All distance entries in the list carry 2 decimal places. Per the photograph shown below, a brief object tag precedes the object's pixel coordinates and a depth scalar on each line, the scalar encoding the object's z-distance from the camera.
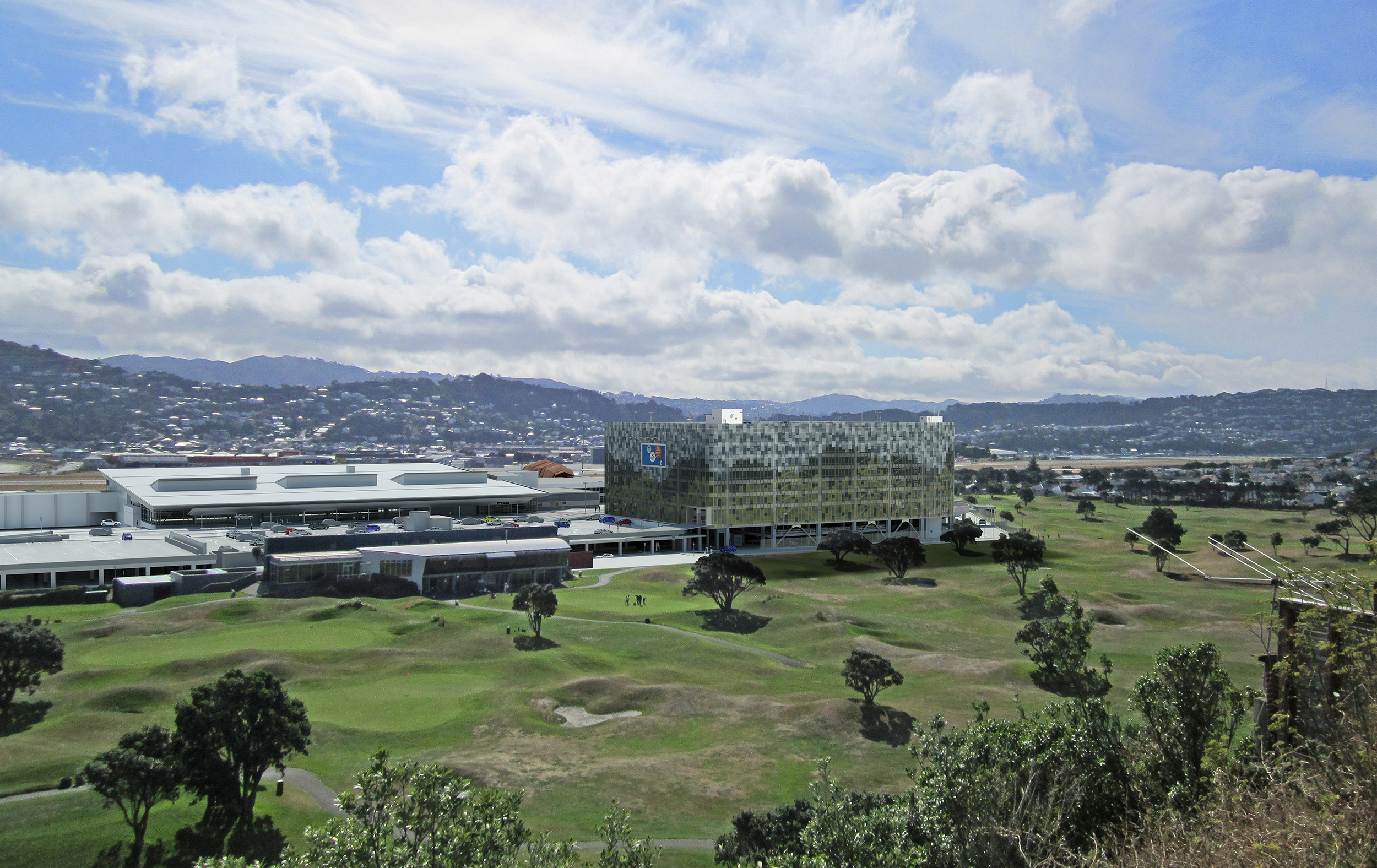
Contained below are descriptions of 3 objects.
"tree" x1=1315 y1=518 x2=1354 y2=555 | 135.25
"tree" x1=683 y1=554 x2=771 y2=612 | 92.12
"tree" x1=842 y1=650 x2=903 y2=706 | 62.31
